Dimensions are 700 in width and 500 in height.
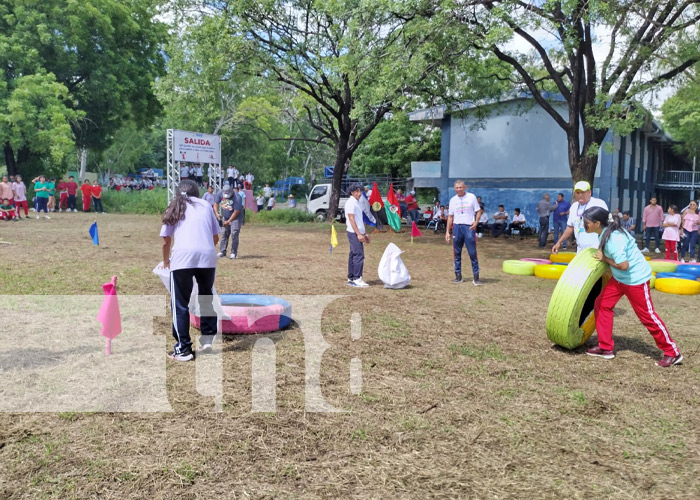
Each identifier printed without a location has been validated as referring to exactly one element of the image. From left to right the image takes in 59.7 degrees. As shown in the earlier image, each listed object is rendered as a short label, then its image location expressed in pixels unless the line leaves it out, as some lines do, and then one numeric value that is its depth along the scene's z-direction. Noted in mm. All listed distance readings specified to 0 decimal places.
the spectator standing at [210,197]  14082
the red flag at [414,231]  16047
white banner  26641
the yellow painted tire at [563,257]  12895
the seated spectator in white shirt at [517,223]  22547
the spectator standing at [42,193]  25056
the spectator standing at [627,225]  19247
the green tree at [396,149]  37656
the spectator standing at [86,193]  29656
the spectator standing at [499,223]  22828
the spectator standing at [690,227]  14391
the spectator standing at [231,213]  12250
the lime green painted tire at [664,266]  12055
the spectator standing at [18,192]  22395
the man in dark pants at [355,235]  9508
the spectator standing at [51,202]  27862
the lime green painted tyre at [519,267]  12000
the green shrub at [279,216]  27188
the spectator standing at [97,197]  29406
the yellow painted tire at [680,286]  10250
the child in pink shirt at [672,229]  14500
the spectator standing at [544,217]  19516
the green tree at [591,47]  14328
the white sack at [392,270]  9766
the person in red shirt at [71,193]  29136
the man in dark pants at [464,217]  9891
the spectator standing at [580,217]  7364
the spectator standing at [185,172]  29323
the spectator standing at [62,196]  29672
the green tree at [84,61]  27703
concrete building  24281
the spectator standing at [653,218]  16609
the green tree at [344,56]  15227
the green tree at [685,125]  36075
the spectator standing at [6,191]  21859
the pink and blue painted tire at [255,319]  6445
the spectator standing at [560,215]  18641
